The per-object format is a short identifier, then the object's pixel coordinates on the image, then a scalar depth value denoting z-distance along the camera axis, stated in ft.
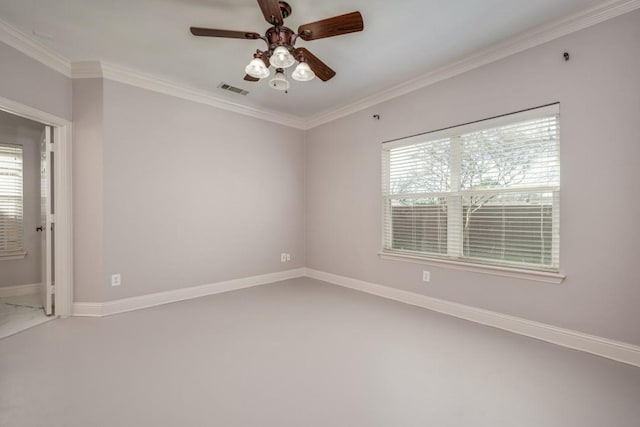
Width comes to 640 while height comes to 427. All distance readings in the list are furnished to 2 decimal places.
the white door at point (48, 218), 9.92
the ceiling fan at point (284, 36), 6.21
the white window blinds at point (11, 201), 12.70
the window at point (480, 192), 8.48
